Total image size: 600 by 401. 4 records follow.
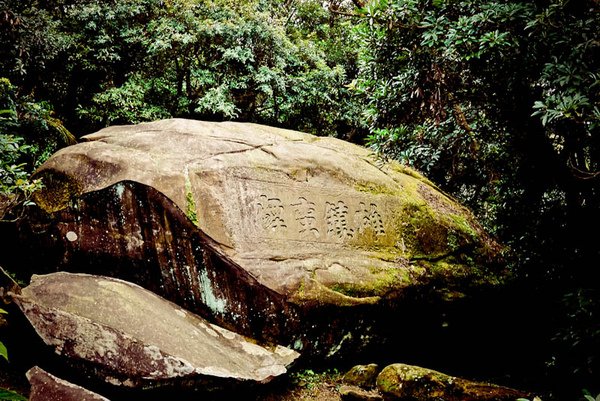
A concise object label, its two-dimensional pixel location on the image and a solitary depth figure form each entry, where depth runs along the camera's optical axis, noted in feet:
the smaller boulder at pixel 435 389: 17.07
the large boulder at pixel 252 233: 17.31
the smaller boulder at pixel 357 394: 17.69
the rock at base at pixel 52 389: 12.35
